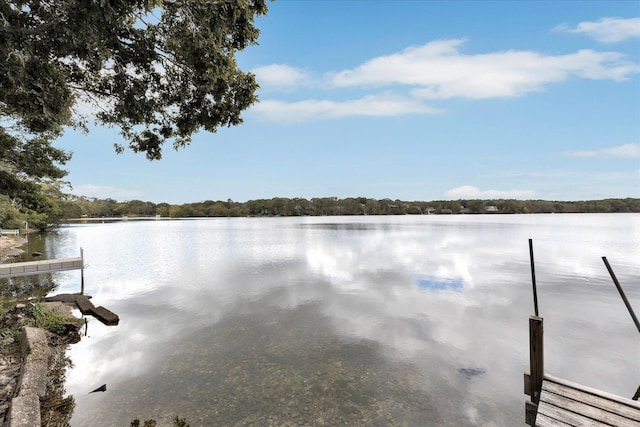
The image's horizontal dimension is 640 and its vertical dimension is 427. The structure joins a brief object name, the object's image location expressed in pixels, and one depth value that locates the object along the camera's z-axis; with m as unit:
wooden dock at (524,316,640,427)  5.66
